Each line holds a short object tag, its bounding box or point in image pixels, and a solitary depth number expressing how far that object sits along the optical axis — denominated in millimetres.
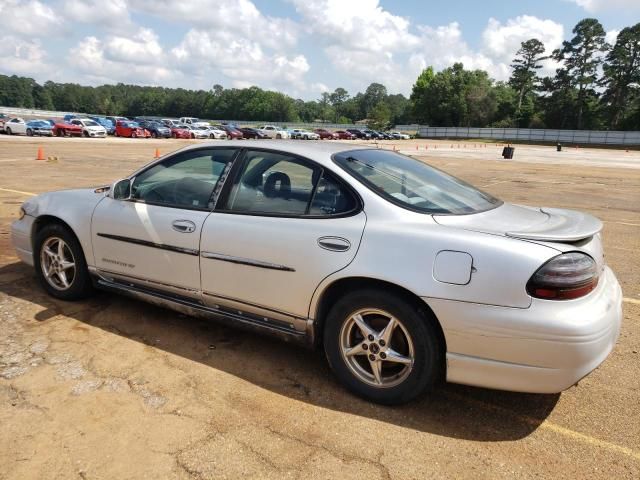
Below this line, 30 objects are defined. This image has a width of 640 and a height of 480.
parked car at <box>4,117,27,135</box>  35500
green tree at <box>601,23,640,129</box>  83500
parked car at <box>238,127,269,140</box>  55938
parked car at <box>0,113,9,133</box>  36031
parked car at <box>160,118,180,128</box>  52128
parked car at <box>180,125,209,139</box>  49844
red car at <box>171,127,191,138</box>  48938
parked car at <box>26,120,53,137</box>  35656
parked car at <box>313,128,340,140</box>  66000
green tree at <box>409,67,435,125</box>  104375
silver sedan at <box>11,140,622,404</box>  2555
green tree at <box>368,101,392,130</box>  105312
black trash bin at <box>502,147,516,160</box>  32562
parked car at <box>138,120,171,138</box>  46938
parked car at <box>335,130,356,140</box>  68562
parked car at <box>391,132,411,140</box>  79775
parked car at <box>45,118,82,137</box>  37906
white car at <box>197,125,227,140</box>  51628
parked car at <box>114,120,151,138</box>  44656
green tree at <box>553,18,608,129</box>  88044
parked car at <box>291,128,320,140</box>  58819
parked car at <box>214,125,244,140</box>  54744
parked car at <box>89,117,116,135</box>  48150
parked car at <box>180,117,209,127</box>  54706
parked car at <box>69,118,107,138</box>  38906
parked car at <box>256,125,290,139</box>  56947
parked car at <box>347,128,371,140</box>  71438
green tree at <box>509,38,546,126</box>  102125
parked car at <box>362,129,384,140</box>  74062
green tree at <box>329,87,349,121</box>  194412
